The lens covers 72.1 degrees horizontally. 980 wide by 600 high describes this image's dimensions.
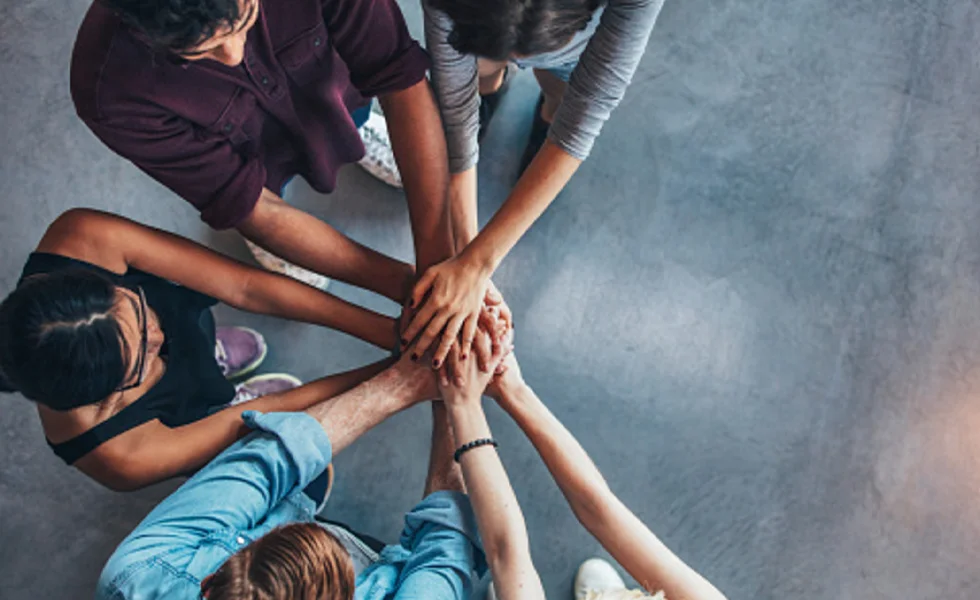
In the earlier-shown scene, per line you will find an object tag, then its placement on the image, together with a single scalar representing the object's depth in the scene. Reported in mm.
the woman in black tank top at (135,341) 1237
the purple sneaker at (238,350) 2051
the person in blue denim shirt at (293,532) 1183
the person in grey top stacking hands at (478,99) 1118
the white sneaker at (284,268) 2086
